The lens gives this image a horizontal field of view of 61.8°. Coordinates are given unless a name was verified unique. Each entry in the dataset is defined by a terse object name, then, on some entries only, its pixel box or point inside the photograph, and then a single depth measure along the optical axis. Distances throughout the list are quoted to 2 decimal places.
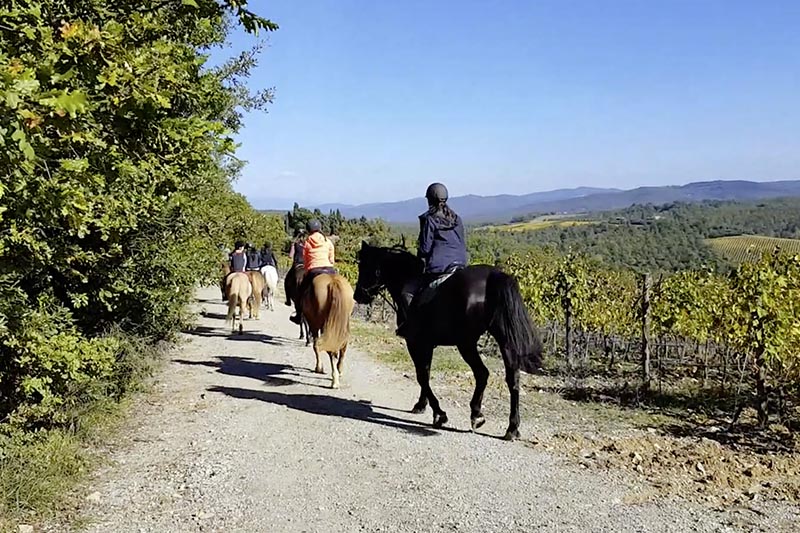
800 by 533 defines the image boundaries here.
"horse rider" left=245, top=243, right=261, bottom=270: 18.67
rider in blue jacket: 7.33
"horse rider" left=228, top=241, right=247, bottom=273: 17.27
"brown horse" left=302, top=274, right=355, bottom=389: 9.25
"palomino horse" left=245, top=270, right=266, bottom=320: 16.50
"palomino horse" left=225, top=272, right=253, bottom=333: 14.87
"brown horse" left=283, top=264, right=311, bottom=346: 11.87
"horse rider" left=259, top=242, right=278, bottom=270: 20.48
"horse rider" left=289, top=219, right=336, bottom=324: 10.43
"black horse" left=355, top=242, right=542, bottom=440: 6.67
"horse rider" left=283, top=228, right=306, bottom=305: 12.25
